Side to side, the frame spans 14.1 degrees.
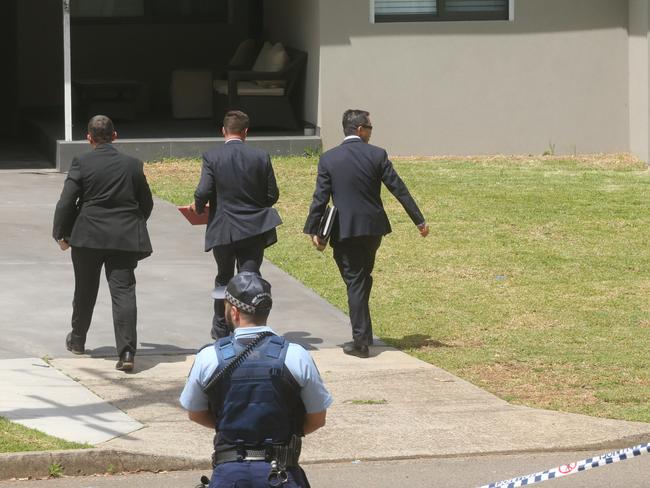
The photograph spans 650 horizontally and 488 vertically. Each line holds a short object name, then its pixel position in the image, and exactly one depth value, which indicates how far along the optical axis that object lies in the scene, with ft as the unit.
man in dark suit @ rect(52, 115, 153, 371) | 59.60
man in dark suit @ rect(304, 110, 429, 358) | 63.36
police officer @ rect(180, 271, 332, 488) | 30.11
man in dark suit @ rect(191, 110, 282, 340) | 61.82
